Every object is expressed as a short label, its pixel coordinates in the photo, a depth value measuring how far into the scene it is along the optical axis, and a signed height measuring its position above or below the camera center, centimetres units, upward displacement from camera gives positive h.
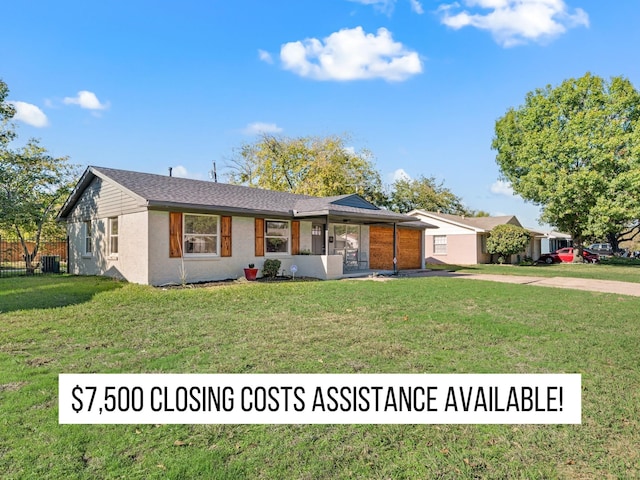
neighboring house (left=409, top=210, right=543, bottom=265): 2678 +6
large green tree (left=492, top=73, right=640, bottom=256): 2452 +574
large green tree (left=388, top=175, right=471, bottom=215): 4344 +505
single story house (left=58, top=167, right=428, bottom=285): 1221 +54
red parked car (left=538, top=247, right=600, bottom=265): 3051 -138
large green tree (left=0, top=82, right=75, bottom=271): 1530 +279
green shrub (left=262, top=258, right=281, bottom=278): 1416 -93
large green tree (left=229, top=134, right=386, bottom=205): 3431 +719
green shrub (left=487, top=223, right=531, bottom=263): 2548 +2
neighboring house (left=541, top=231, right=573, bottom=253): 3844 -15
